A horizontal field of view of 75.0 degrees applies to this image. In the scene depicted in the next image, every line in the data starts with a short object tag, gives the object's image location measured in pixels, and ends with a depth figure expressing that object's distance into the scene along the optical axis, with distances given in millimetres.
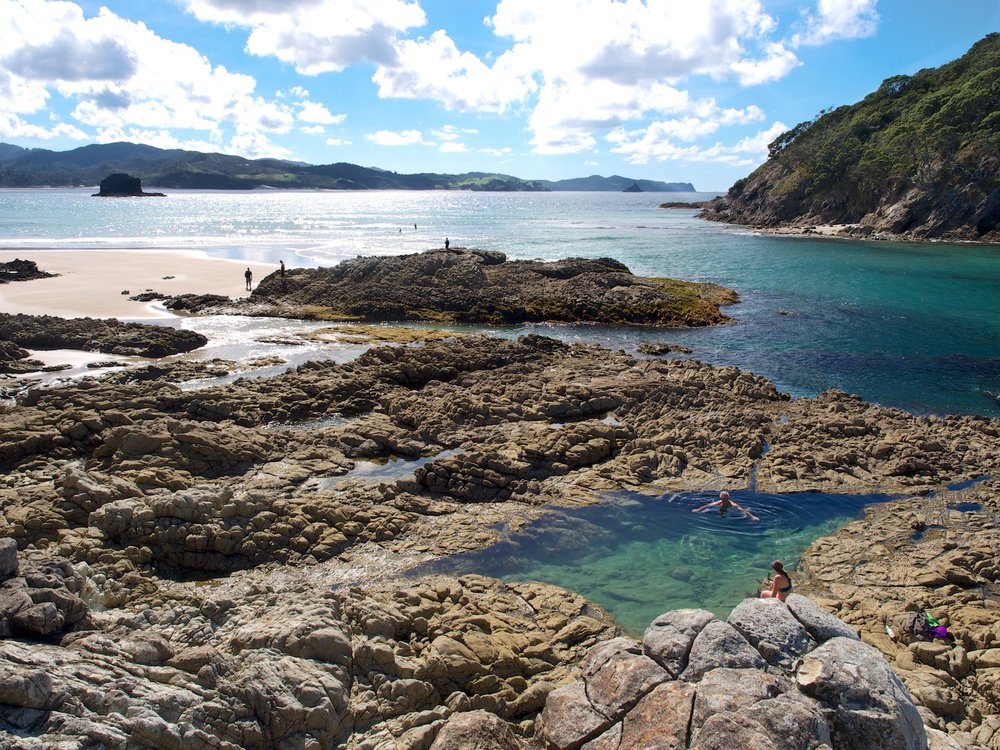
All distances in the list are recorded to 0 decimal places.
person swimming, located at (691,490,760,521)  17609
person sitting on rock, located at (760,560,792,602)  12570
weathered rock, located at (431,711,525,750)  8719
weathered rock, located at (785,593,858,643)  8938
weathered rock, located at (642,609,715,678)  8898
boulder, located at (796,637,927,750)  7652
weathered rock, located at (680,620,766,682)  8531
